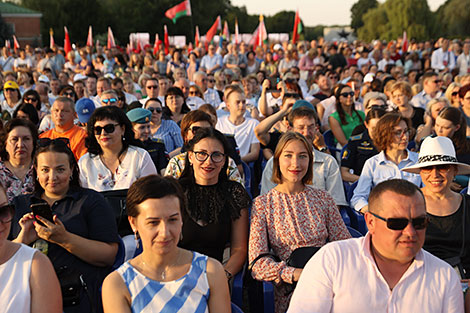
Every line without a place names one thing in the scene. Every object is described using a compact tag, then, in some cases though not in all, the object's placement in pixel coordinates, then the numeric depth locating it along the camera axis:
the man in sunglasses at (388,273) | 2.51
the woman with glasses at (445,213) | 3.48
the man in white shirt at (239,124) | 7.00
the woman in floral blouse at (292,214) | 3.60
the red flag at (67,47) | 20.10
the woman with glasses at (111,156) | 4.64
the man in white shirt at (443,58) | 17.14
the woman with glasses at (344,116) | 7.32
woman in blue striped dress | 2.58
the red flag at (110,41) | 20.85
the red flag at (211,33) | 20.78
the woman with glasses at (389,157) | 4.86
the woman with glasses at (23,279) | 2.59
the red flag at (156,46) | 21.69
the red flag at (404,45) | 22.39
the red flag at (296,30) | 20.49
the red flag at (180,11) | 20.34
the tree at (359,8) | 88.06
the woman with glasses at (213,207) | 3.71
